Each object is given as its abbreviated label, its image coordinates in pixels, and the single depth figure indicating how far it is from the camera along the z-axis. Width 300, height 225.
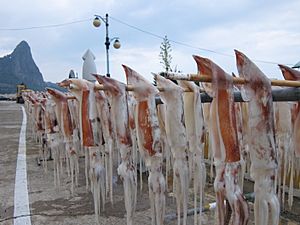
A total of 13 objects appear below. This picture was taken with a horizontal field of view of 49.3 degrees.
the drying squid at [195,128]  1.75
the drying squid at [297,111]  1.52
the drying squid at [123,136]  1.87
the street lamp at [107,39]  13.06
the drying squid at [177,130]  1.74
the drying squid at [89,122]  2.10
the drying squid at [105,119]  2.33
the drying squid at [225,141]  1.38
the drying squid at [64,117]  2.91
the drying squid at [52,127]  3.64
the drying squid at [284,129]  2.20
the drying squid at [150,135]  1.81
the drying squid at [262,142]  1.33
